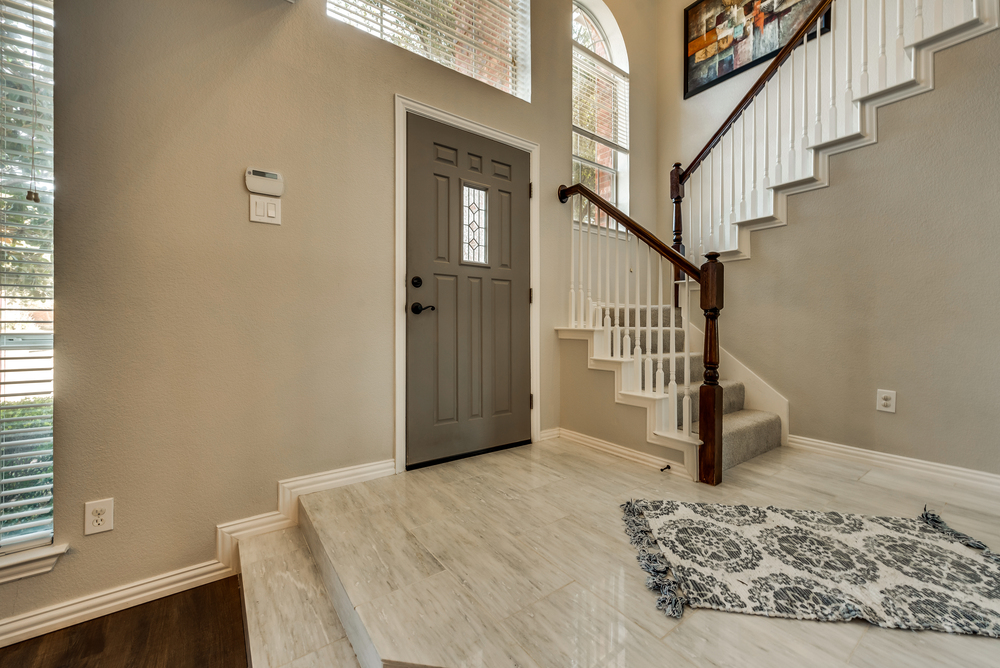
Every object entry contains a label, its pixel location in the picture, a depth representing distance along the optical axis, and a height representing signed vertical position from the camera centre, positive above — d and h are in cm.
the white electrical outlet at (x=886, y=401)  233 -41
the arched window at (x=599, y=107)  348 +194
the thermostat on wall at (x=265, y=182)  177 +64
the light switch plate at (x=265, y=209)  178 +52
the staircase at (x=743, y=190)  209 +98
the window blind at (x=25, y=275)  134 +17
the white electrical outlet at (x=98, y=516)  145 -67
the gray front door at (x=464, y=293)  228 +21
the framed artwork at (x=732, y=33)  308 +236
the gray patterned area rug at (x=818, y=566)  115 -77
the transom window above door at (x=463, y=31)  222 +177
